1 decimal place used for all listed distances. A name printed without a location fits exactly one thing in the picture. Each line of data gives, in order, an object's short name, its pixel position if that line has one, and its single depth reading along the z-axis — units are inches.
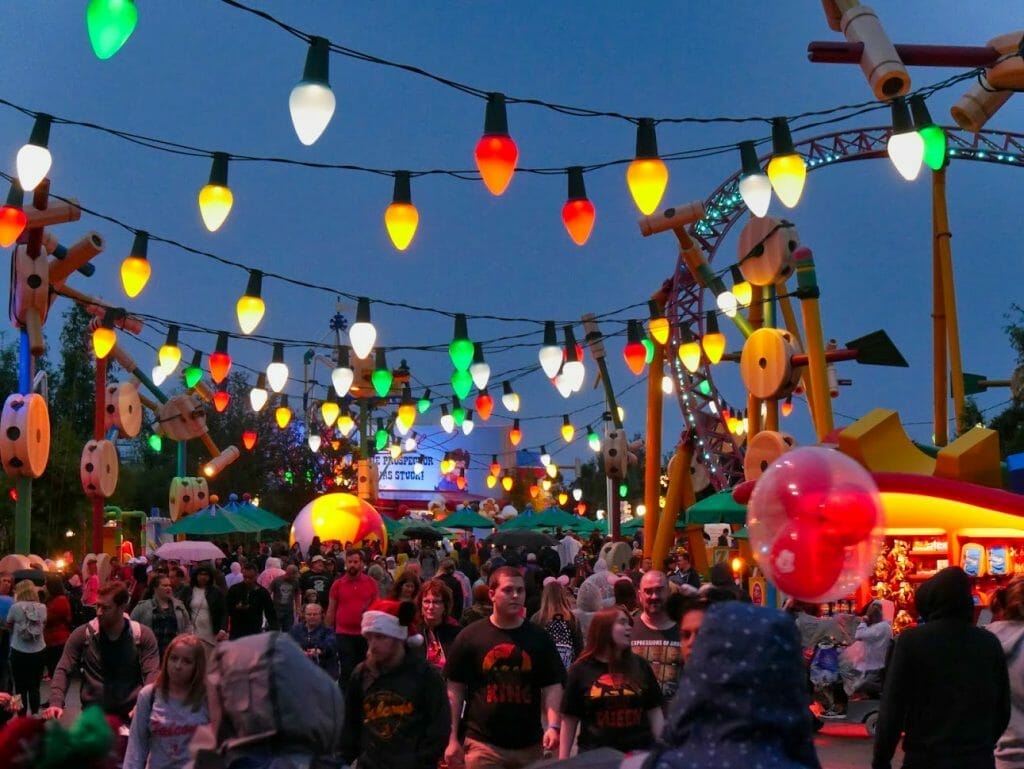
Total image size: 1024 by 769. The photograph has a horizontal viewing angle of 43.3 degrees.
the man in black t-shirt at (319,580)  623.6
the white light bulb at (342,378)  754.4
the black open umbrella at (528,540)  1066.1
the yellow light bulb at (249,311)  503.8
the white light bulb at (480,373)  682.2
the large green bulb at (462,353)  590.9
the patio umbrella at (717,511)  819.4
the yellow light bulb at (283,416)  1109.7
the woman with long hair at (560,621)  367.2
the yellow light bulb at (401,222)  394.6
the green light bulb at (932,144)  365.1
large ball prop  1175.6
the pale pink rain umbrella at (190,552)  978.1
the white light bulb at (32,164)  371.9
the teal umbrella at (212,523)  1035.9
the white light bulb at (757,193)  389.1
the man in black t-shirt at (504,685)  250.7
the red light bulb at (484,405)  913.5
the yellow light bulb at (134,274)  456.8
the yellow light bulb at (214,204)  382.0
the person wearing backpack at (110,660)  293.0
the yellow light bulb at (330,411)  1206.9
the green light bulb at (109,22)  265.9
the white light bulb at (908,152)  355.6
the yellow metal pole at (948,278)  872.9
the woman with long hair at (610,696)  244.4
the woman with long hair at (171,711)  223.5
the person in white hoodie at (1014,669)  233.9
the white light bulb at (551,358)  658.8
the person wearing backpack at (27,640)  489.4
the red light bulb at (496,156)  359.3
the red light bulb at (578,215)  398.6
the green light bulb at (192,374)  885.0
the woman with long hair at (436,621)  378.9
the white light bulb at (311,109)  319.3
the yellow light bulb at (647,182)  375.6
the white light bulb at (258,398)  882.8
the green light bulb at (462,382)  705.6
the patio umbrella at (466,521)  1525.3
